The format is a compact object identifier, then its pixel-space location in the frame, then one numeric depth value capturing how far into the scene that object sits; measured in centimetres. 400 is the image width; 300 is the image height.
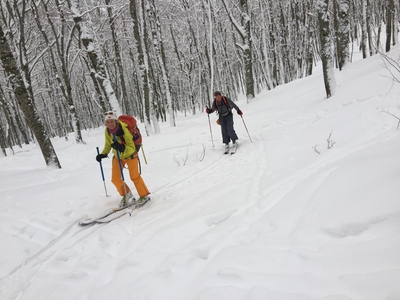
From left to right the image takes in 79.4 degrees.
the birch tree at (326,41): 853
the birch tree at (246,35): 1418
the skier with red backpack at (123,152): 437
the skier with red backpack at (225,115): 774
